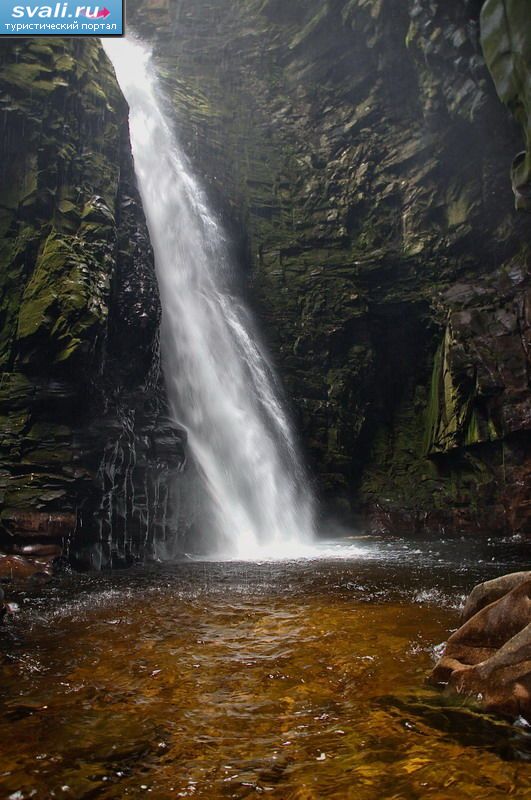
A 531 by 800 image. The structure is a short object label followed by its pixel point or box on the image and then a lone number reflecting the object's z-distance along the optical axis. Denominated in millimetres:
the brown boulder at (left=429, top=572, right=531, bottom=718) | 4246
